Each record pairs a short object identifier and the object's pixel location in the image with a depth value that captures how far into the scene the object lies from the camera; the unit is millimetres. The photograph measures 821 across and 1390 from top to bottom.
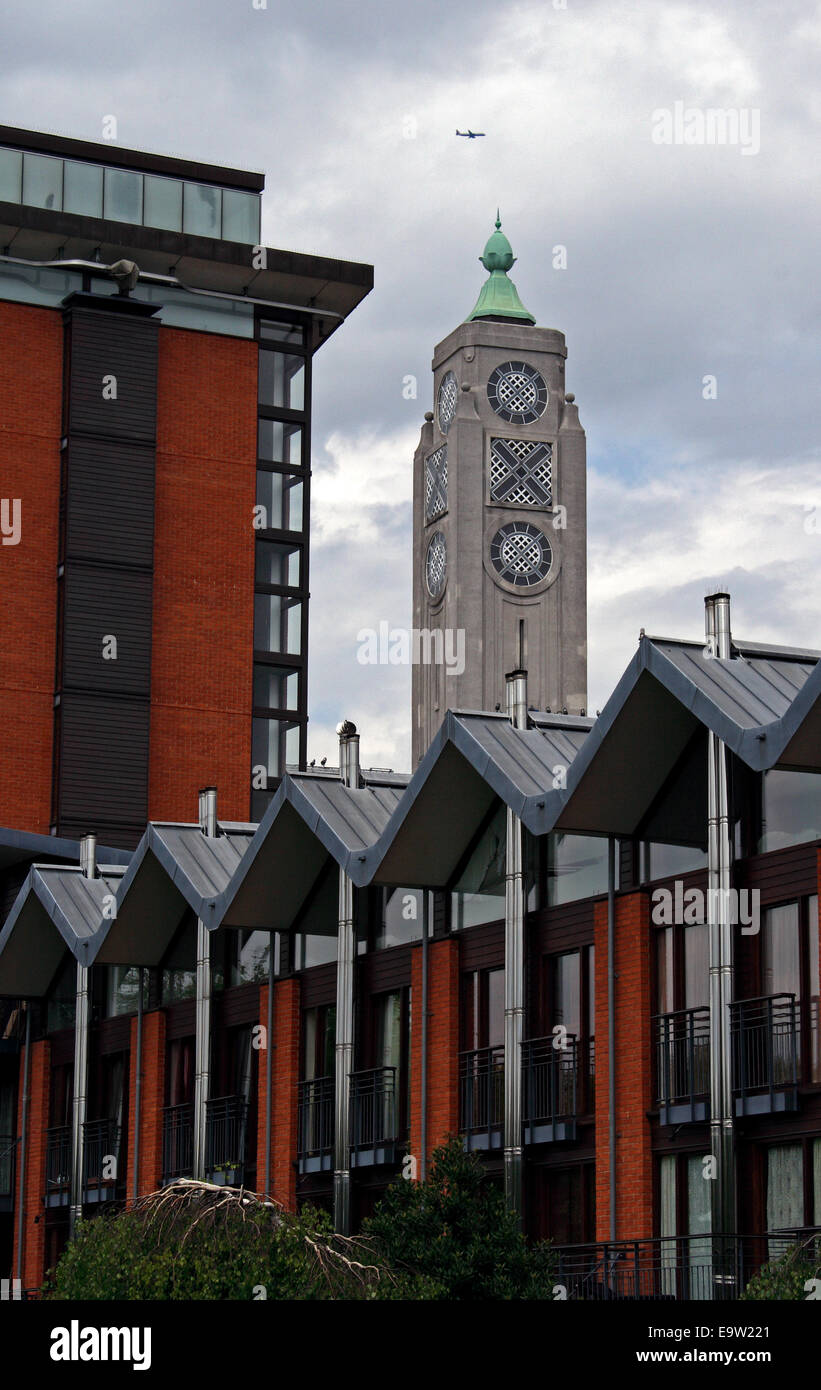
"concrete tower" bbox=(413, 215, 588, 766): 163875
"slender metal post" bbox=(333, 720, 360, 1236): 35812
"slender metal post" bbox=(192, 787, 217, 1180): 40438
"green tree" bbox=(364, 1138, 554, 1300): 24938
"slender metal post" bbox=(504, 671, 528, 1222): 31672
